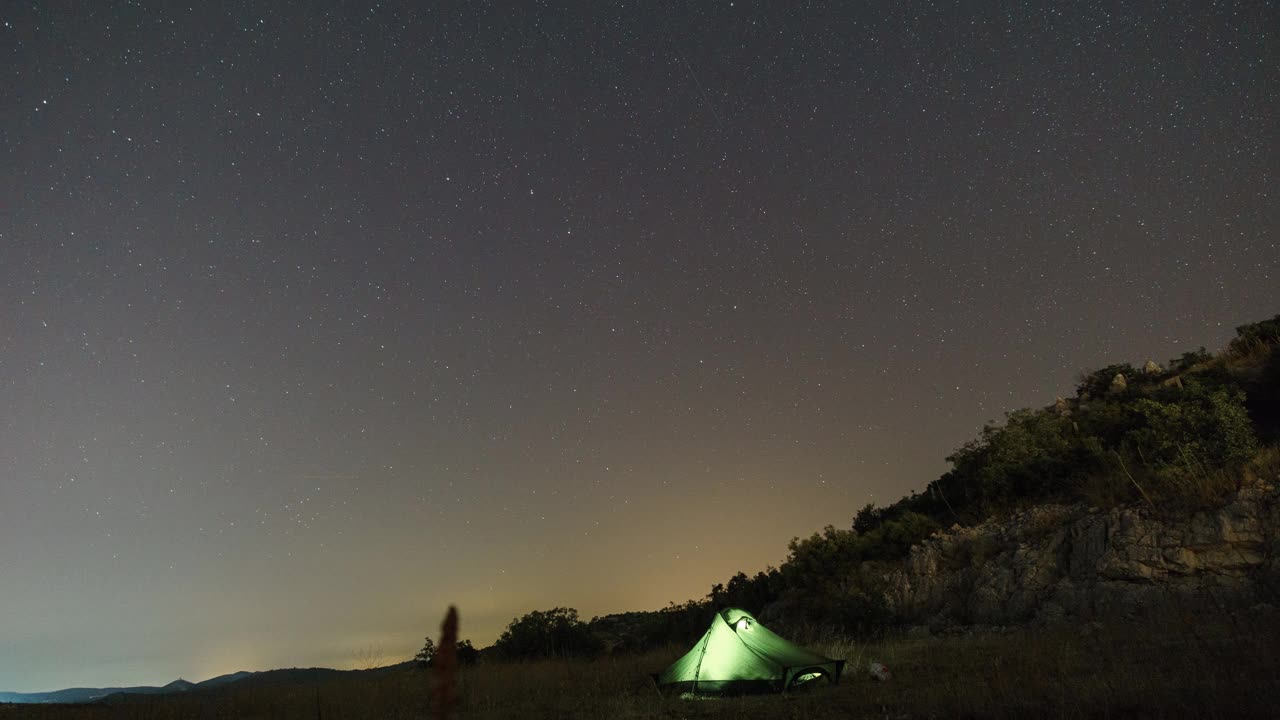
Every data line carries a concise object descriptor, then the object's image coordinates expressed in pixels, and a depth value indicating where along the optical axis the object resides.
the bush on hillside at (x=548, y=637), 25.53
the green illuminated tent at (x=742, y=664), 13.85
